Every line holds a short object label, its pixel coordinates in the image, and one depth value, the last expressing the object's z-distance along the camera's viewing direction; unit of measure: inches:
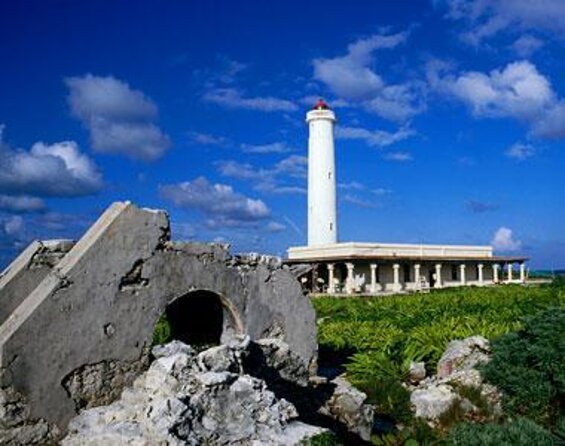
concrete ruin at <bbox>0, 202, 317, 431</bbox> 282.8
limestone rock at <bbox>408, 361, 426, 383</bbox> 530.9
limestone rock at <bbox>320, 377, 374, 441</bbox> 368.5
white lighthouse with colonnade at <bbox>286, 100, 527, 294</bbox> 1763.0
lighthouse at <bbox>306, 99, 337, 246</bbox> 2060.8
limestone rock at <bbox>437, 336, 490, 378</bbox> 499.6
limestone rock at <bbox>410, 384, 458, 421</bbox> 422.3
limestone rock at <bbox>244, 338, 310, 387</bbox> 350.0
